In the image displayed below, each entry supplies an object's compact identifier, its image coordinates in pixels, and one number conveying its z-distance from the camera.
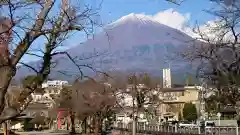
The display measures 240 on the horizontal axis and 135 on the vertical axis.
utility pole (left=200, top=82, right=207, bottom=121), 65.34
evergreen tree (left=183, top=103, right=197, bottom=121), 83.38
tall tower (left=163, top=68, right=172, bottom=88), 77.87
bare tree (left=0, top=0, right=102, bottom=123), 7.79
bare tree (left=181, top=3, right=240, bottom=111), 17.56
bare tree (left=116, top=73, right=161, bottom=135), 57.97
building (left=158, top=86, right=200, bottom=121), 94.15
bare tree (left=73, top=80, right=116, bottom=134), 51.09
